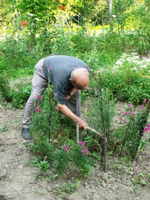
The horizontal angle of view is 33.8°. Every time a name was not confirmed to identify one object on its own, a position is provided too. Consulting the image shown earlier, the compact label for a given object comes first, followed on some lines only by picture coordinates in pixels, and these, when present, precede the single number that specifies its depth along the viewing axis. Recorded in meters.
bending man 2.86
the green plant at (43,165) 2.86
